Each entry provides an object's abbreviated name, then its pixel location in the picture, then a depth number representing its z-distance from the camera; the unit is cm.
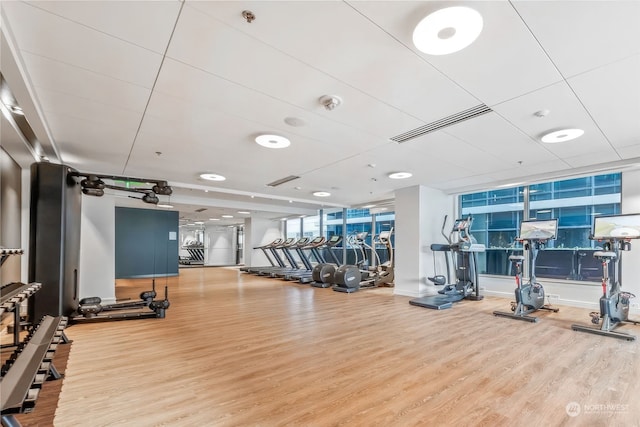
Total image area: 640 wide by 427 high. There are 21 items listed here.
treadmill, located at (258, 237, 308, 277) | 1082
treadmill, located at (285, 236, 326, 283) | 968
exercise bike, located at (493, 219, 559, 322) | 486
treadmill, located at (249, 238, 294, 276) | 1124
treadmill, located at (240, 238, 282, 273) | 1147
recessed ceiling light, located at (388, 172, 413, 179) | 598
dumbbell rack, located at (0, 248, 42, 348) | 223
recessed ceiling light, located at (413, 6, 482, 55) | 181
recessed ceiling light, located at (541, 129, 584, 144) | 371
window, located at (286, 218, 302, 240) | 1413
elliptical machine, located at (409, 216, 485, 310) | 624
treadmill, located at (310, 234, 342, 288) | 844
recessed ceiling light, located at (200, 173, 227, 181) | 622
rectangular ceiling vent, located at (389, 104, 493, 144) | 318
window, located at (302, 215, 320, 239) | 1367
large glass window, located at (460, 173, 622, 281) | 592
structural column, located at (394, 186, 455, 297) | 703
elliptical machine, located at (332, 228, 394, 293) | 776
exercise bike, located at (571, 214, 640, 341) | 406
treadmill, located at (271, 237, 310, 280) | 1030
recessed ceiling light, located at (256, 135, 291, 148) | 396
